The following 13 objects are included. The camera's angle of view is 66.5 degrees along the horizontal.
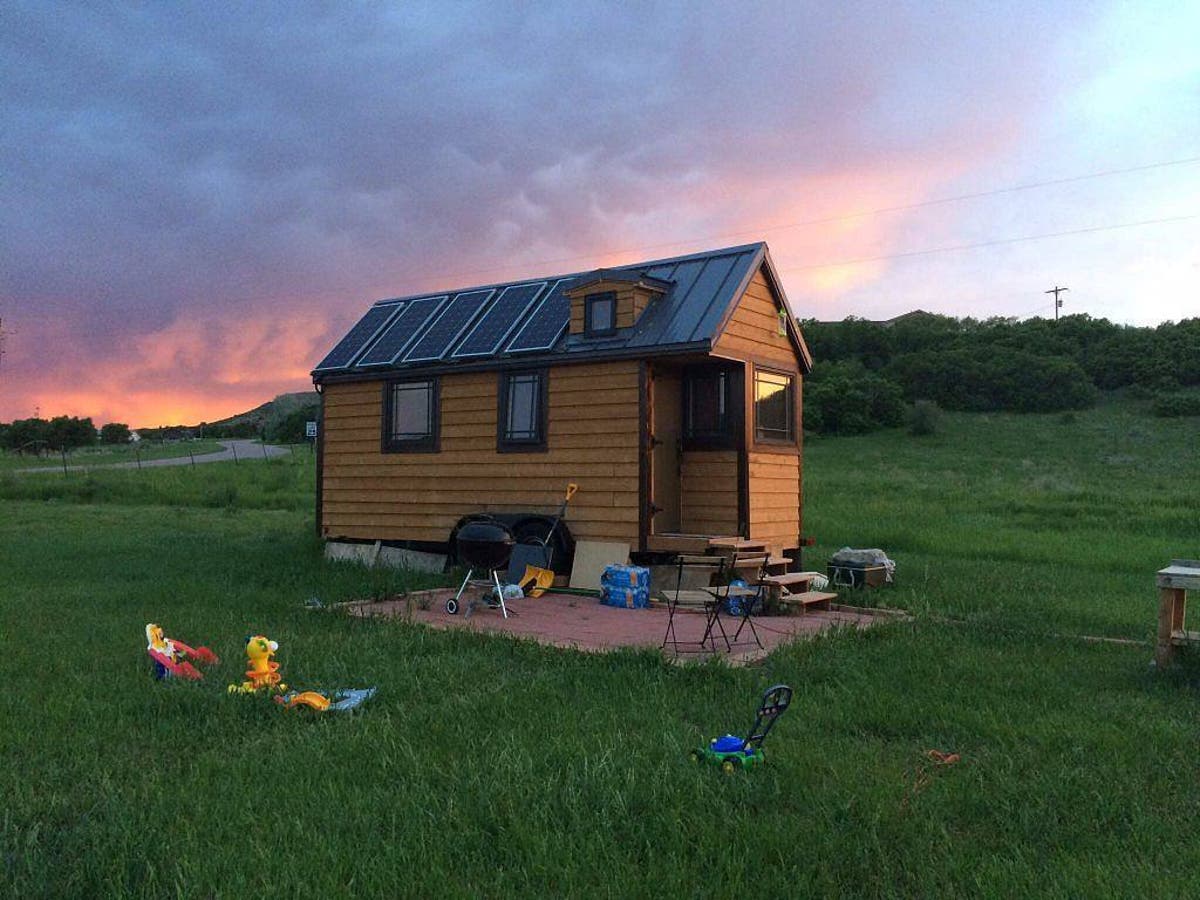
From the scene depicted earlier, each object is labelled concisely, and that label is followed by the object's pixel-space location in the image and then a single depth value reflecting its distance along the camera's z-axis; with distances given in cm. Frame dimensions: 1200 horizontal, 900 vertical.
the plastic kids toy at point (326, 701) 540
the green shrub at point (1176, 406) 4119
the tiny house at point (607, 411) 1109
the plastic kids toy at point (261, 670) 577
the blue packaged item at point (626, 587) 1009
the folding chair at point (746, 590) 761
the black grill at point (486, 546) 1037
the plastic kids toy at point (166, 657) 607
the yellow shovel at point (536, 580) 1089
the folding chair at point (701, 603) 732
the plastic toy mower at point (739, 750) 431
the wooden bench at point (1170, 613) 653
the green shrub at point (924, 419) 4038
